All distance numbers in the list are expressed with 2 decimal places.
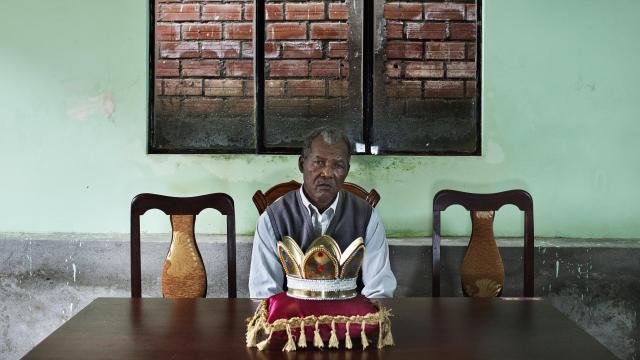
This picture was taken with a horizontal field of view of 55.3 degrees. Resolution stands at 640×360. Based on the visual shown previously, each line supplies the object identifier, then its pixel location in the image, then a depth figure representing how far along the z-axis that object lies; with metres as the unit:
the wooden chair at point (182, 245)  2.29
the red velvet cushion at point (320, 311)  1.49
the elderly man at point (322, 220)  2.15
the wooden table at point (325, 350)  1.44
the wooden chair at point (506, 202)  2.38
